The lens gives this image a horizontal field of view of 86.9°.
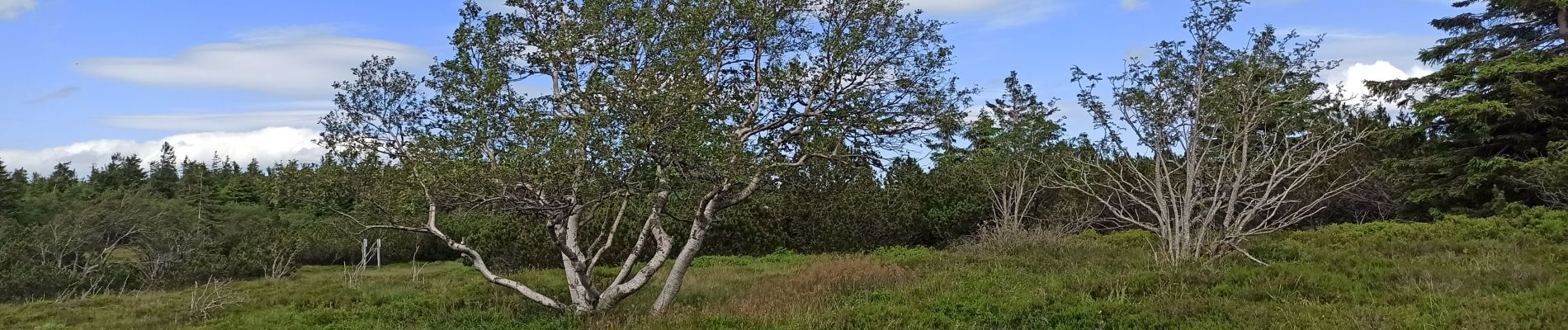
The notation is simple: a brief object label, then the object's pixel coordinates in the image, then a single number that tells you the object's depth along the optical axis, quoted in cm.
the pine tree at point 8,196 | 4853
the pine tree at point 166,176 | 7200
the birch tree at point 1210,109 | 1366
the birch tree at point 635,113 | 1048
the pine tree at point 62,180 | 7377
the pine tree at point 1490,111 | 2075
